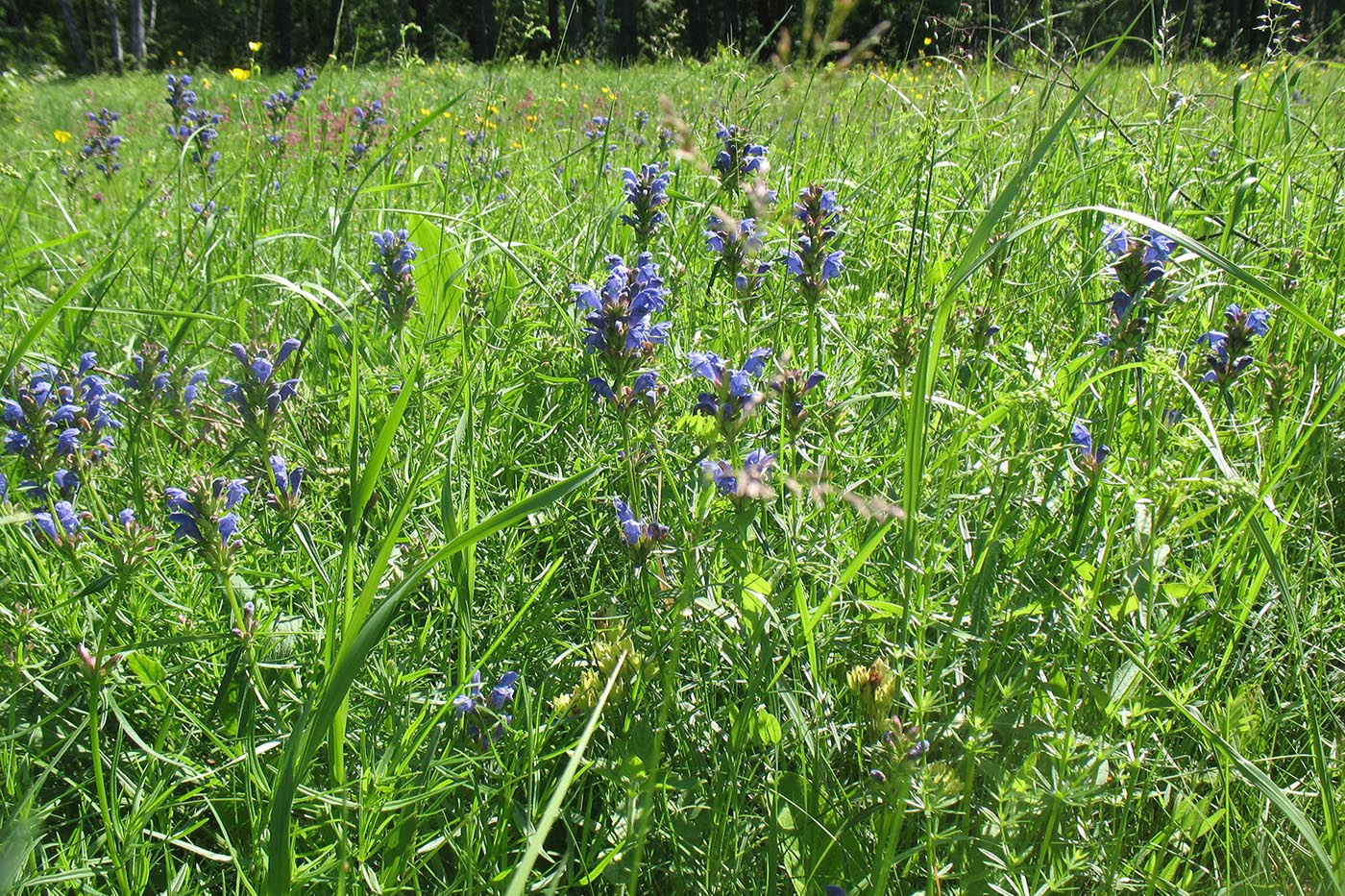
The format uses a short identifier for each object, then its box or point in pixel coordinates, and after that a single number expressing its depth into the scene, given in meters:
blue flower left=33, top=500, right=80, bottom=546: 0.88
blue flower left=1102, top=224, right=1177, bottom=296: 0.91
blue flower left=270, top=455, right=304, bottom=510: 0.89
